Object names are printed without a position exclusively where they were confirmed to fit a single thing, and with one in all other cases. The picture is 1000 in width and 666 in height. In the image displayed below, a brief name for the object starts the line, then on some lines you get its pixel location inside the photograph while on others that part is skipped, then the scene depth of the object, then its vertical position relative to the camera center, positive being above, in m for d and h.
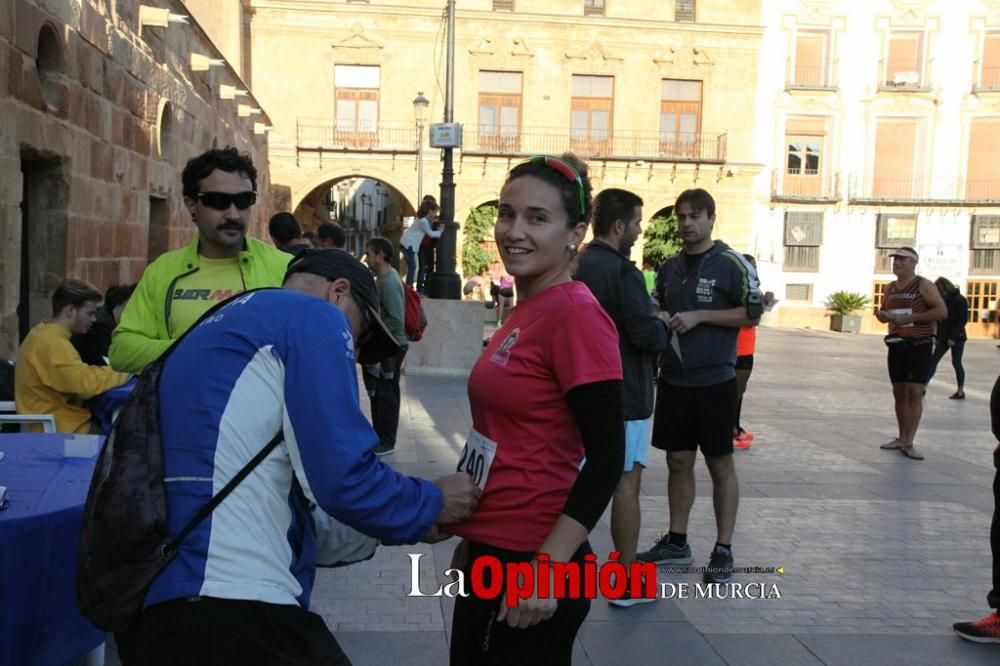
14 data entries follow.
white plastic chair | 4.71 -0.86
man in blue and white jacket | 1.86 -0.43
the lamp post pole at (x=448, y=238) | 13.82 +0.29
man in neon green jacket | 3.57 -0.08
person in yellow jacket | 5.17 -0.68
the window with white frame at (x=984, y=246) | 35.78 +1.17
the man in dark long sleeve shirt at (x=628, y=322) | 4.35 -0.25
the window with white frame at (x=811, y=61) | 35.47 +7.60
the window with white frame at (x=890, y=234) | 35.59 +1.48
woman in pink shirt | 2.22 -0.38
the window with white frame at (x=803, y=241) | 35.28 +1.09
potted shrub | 33.00 -1.26
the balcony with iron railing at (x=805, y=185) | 35.25 +3.10
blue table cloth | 2.89 -1.00
